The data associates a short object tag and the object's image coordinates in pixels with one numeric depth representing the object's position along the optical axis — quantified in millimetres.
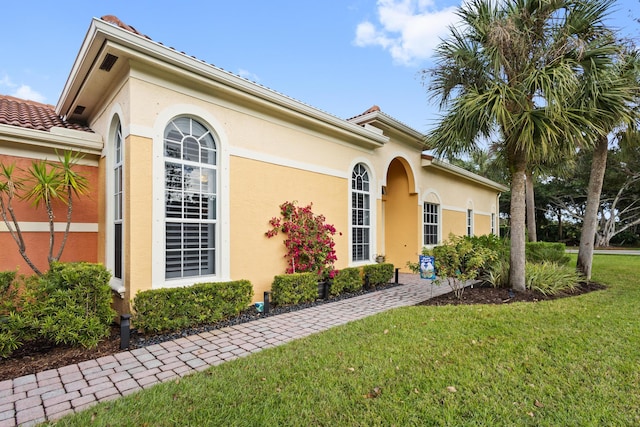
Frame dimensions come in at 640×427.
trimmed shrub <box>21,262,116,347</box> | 4316
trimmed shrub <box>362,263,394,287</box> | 9023
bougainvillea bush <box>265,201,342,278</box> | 7383
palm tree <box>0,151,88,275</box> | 5266
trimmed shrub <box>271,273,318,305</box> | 6848
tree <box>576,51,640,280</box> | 7289
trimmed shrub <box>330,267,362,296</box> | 8000
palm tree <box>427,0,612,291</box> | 6977
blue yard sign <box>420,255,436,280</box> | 8867
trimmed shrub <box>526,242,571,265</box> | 12358
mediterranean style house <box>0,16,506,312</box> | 5289
